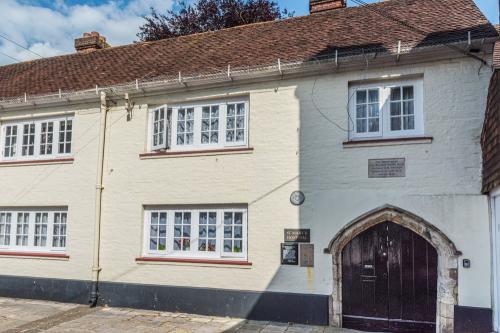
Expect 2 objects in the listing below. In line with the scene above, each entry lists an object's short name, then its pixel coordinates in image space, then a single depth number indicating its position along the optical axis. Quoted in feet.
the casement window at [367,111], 30.99
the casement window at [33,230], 39.04
